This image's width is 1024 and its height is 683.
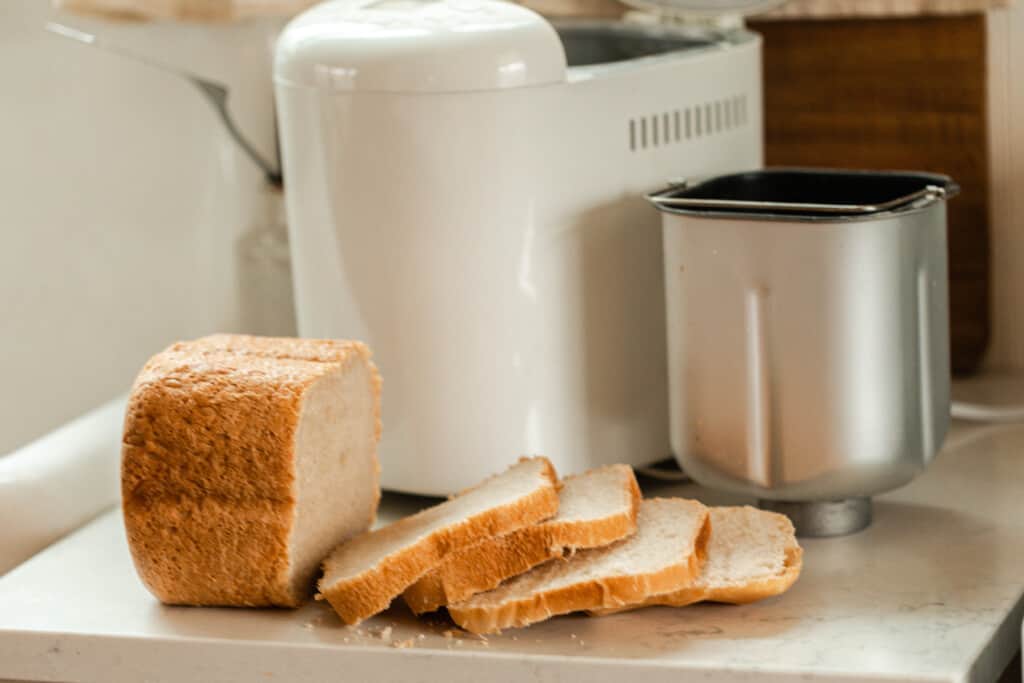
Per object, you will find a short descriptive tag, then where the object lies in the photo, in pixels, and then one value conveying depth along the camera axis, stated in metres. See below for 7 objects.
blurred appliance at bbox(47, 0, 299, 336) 1.82
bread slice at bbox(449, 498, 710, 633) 1.40
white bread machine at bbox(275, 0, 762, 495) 1.50
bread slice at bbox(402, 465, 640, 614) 1.42
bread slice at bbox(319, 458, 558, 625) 1.42
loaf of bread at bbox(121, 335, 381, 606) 1.43
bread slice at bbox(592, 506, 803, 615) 1.41
